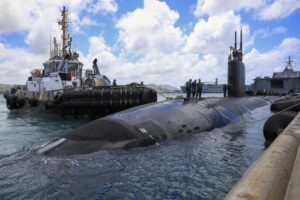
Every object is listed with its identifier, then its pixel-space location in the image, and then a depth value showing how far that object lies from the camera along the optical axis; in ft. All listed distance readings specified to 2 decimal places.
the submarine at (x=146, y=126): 31.48
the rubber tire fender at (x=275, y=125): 42.83
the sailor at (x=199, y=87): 80.59
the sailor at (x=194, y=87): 79.59
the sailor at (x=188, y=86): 78.38
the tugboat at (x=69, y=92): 79.92
